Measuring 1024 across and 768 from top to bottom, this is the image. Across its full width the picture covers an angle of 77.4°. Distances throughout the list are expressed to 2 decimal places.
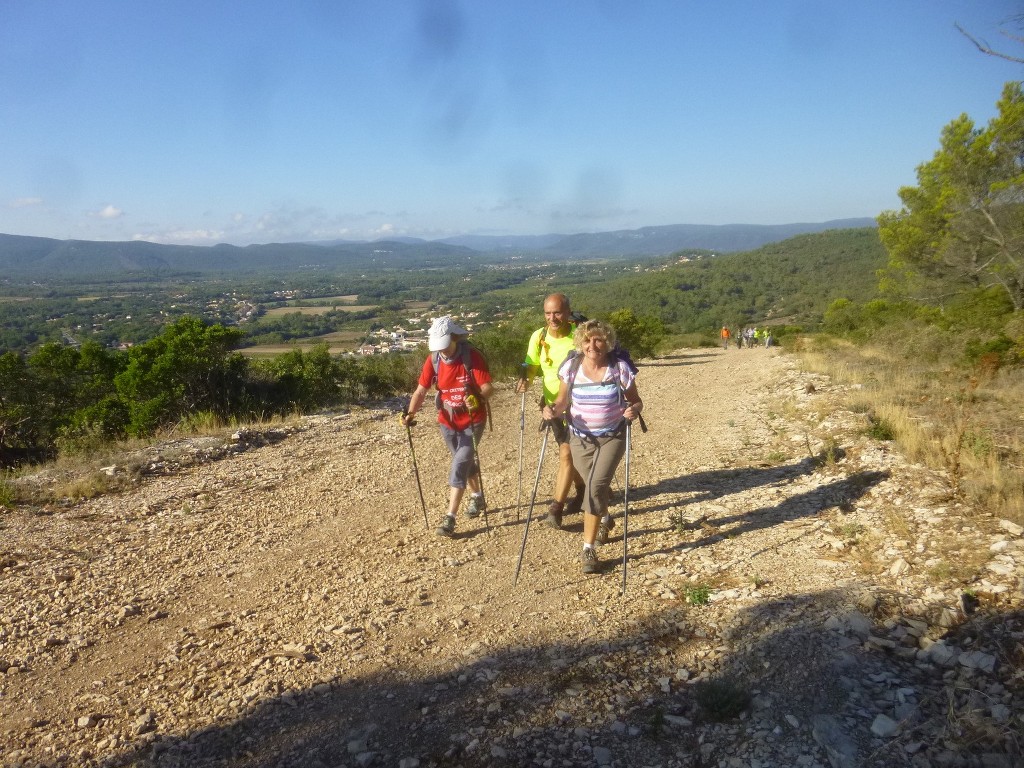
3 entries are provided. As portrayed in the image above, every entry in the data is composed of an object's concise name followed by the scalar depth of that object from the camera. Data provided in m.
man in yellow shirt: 5.17
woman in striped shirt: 4.60
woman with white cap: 5.18
